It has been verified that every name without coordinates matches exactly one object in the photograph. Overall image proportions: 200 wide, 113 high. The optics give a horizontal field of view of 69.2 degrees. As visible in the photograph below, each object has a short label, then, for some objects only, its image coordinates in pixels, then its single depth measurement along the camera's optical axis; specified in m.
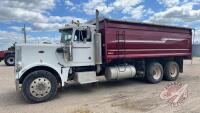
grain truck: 5.01
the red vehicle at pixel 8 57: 15.04
